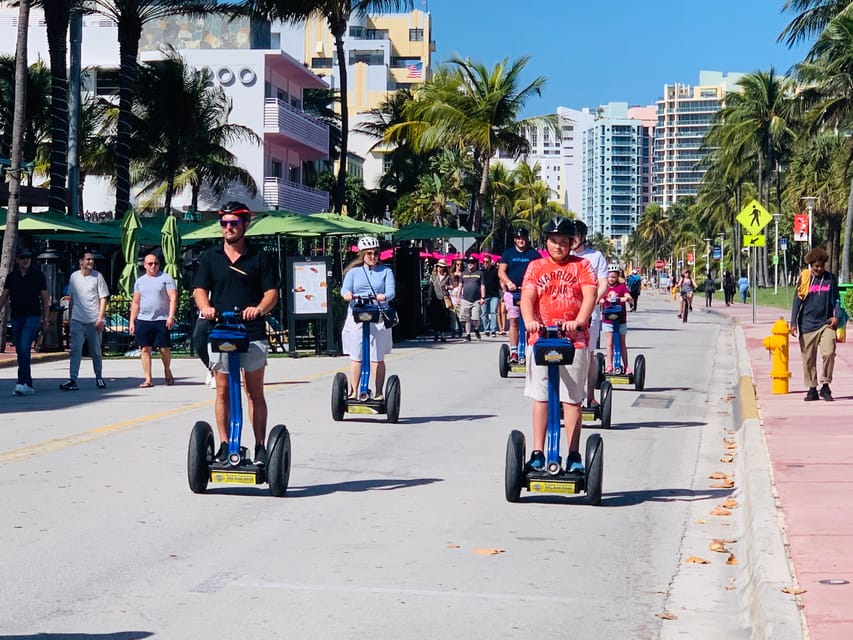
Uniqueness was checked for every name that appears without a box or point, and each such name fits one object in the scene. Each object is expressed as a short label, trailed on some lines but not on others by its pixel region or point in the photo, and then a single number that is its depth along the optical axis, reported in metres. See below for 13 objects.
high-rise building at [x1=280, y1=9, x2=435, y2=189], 107.62
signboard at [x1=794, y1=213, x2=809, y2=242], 51.56
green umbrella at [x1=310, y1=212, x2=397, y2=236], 28.03
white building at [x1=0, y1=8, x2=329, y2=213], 57.16
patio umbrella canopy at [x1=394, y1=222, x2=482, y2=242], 37.00
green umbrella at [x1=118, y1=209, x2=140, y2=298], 28.45
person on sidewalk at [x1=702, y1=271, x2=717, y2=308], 64.12
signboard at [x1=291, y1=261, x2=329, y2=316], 26.67
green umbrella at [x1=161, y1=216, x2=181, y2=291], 28.59
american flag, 125.81
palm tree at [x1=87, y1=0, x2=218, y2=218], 33.75
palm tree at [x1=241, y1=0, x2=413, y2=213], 39.09
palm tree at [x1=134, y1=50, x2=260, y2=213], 46.62
